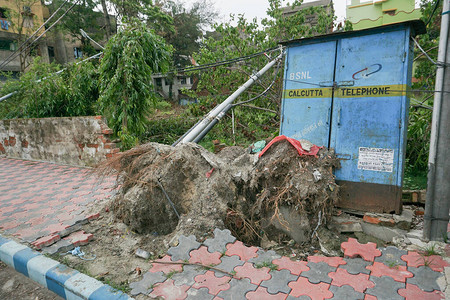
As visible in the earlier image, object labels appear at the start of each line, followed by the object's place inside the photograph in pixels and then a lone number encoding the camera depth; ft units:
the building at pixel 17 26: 57.82
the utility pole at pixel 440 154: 8.97
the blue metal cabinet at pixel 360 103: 10.52
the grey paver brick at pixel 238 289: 7.04
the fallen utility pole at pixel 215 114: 16.63
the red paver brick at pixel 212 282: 7.31
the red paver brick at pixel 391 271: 7.68
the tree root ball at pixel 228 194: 10.23
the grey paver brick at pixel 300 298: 6.87
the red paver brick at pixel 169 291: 7.11
